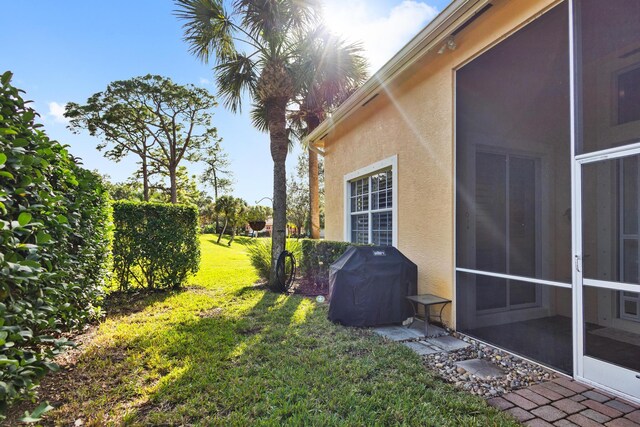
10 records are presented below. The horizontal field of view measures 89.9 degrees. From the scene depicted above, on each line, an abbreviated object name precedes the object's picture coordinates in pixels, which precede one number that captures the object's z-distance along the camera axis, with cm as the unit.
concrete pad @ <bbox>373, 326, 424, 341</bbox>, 417
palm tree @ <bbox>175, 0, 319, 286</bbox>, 687
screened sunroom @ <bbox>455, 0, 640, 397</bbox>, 303
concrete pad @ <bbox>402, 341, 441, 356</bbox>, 368
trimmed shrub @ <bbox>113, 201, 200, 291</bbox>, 612
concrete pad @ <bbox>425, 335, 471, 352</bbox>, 385
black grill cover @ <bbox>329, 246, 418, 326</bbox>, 457
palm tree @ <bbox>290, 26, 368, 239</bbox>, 716
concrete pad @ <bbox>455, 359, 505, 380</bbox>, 312
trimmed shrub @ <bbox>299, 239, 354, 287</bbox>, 675
